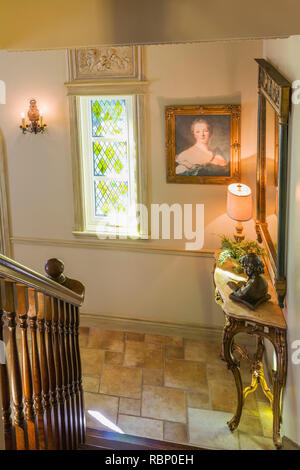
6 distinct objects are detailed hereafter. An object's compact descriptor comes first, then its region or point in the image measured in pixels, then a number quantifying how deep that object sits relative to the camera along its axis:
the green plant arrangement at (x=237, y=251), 3.95
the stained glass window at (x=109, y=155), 4.94
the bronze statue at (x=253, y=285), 3.29
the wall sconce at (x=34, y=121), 4.90
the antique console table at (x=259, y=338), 3.18
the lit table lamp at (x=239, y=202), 4.20
